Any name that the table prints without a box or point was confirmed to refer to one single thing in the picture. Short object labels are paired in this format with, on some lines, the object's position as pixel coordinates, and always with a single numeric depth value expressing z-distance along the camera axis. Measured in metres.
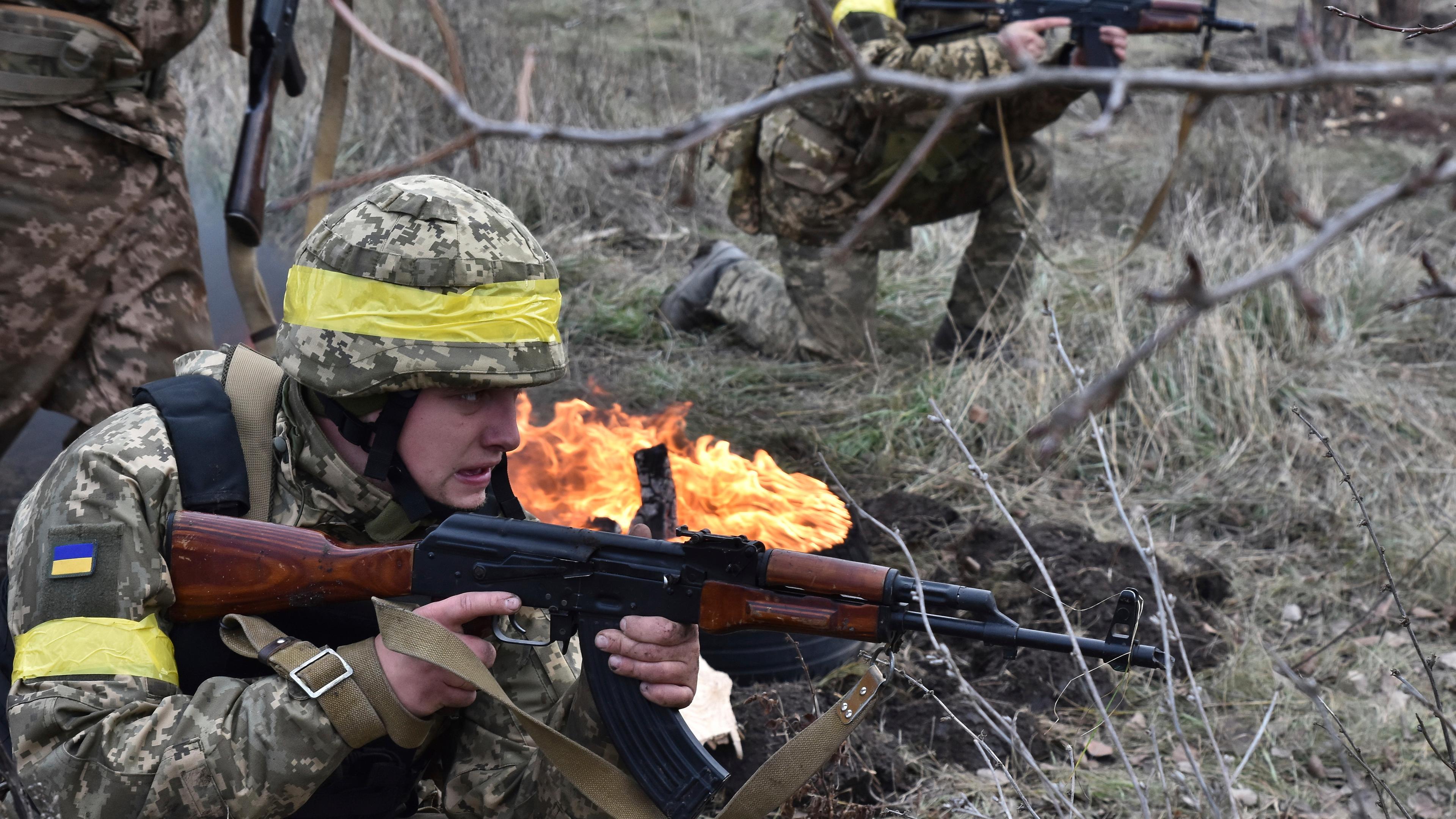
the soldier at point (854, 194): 6.35
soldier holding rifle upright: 3.48
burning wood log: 3.84
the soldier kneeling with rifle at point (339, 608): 2.05
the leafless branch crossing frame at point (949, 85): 0.79
